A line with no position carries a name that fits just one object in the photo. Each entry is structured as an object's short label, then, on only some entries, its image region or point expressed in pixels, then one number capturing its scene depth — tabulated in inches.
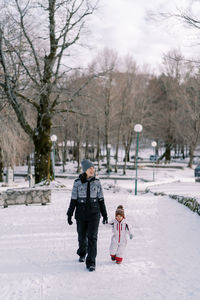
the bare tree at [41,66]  631.8
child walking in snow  215.9
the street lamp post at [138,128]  654.0
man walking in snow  204.1
